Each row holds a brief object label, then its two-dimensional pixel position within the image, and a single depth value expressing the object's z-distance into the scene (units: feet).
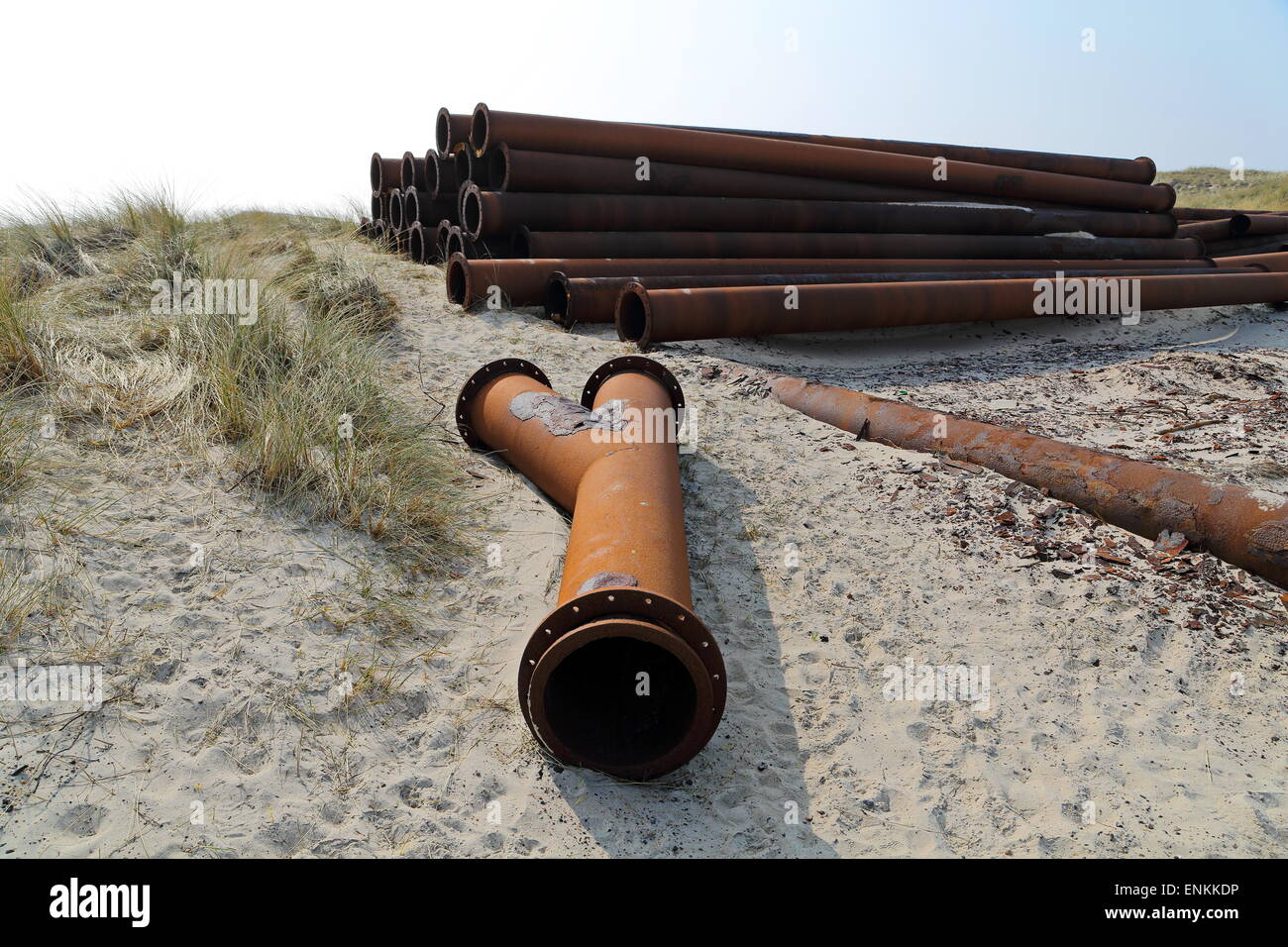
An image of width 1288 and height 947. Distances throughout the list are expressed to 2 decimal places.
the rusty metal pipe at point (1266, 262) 35.17
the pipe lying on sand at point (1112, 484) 12.73
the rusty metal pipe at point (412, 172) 32.35
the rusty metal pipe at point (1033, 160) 38.55
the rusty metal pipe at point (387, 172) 36.22
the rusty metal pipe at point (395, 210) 34.65
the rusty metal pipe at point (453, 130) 29.22
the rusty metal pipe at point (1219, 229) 43.29
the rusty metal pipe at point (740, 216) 28.04
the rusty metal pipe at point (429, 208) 32.22
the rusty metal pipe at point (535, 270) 25.45
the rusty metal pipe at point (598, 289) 24.52
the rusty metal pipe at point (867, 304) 23.24
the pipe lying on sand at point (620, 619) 9.07
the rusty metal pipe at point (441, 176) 30.96
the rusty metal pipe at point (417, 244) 31.99
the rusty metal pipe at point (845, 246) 28.55
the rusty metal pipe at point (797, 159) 27.96
